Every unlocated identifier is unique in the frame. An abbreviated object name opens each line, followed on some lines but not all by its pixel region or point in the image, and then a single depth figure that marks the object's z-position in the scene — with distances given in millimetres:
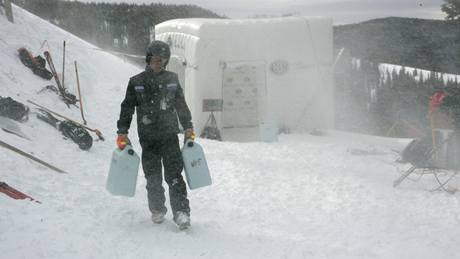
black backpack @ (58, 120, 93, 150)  8459
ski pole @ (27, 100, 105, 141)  9375
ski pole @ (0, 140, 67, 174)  6113
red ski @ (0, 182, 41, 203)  4902
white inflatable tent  13039
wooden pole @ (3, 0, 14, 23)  14608
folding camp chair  7109
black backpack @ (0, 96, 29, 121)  8109
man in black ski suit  4801
